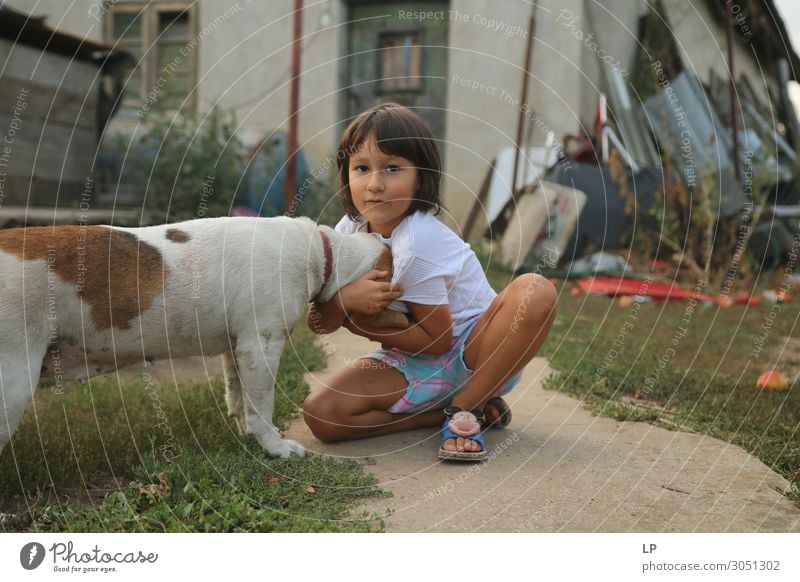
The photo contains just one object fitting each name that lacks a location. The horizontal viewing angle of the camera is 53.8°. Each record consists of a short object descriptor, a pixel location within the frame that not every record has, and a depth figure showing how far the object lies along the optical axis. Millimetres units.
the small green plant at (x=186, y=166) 7102
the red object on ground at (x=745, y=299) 6250
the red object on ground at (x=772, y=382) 3666
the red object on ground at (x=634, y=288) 6215
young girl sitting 2717
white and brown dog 2180
